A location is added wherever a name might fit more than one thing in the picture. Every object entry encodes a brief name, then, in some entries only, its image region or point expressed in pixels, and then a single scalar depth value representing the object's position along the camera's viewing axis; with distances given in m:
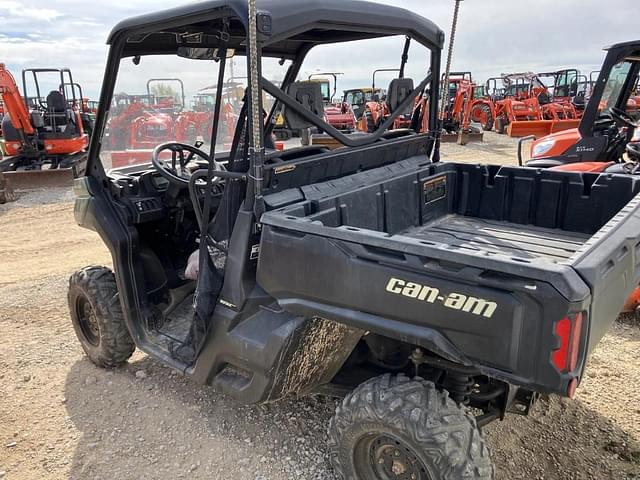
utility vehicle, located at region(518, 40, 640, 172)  6.36
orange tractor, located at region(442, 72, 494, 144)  17.44
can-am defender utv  1.90
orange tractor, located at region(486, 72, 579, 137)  14.83
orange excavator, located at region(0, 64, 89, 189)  10.70
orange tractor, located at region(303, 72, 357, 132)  16.72
